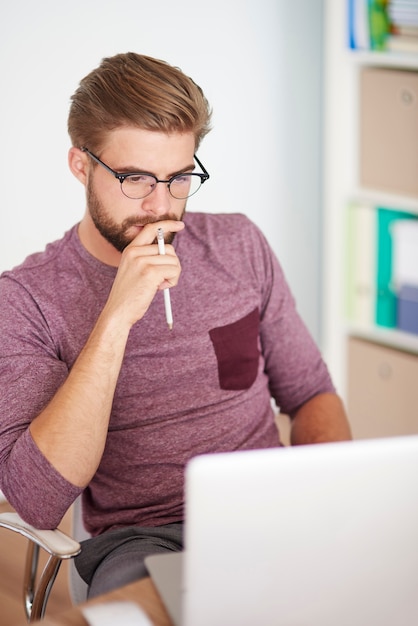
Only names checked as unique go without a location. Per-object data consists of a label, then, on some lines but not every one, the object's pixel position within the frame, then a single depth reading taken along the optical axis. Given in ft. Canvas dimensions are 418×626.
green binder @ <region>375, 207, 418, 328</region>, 10.96
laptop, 5.57
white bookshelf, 11.07
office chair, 6.75
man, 7.06
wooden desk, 5.91
